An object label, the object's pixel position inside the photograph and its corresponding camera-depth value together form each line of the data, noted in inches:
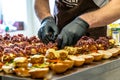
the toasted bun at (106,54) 33.2
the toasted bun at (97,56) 32.0
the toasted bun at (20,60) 26.7
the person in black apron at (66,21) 37.0
